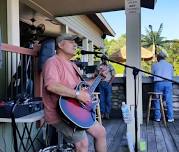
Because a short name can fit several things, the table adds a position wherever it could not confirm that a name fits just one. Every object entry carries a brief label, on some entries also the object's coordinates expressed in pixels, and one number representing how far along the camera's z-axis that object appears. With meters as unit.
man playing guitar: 1.21
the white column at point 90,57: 5.52
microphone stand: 1.59
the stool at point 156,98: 2.97
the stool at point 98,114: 2.70
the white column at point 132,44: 1.98
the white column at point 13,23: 1.97
